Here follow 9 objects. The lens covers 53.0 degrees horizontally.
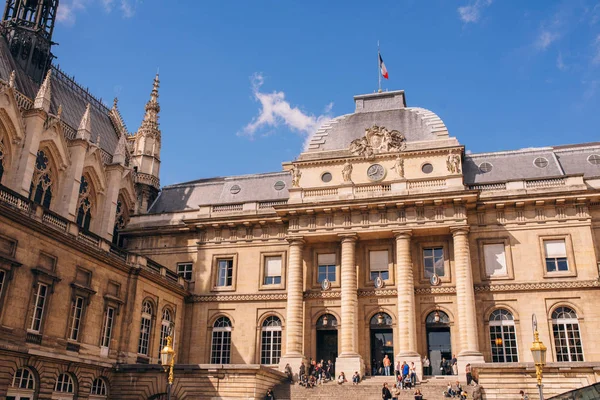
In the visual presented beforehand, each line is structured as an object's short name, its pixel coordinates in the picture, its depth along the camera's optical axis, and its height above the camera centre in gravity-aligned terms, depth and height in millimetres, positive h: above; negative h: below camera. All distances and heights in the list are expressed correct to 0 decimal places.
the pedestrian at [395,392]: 27900 +1763
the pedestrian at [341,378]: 32250 +2643
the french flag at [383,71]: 43938 +24678
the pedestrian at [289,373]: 33469 +2968
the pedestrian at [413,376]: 30656 +2701
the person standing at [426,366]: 33594 +3478
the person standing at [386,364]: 33062 +3474
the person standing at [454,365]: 32531 +3472
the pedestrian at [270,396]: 29494 +1539
